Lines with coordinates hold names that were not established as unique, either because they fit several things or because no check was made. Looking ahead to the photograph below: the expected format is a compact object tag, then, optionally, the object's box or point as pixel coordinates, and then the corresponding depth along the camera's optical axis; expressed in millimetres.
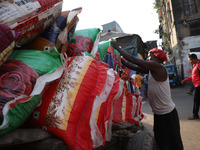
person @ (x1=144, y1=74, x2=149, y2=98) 9484
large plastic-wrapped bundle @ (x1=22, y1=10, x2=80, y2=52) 1513
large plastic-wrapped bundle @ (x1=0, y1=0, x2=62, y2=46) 1190
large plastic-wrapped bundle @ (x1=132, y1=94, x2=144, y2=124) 2459
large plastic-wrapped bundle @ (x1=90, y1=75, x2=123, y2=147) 1334
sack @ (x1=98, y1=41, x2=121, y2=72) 2296
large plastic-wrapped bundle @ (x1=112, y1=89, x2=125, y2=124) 2072
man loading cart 2088
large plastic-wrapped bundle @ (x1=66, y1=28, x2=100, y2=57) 1727
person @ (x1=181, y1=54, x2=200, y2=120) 4312
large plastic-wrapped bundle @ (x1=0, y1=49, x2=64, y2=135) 931
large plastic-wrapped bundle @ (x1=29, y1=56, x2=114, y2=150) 1162
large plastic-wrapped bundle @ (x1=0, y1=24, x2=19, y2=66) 1033
